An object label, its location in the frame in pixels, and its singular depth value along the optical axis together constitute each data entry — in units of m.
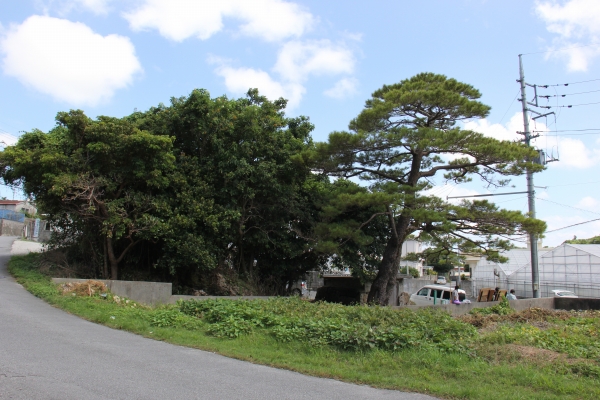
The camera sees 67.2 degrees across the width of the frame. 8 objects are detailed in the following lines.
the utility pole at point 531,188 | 21.91
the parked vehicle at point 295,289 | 21.85
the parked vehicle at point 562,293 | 30.00
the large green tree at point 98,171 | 14.71
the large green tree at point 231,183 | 16.72
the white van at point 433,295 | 22.98
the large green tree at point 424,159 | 15.52
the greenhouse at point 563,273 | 32.69
